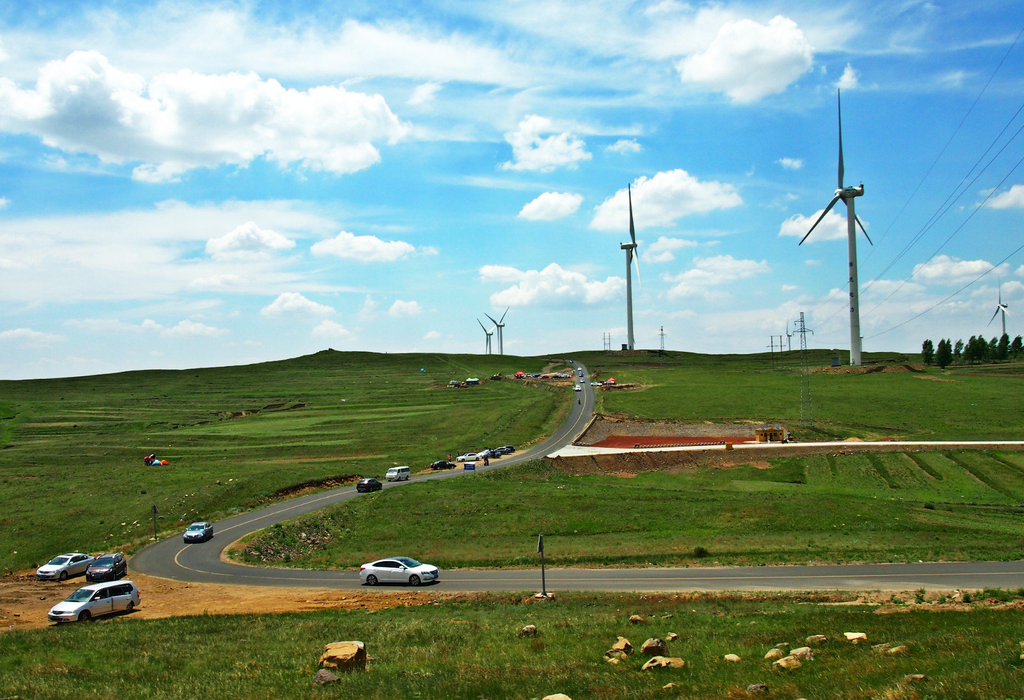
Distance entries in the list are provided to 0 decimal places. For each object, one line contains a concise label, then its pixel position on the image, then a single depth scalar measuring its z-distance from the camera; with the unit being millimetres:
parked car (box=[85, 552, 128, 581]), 42500
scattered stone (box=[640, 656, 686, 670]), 18719
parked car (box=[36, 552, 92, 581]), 43875
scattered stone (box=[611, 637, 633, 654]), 20630
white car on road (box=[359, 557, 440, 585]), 38562
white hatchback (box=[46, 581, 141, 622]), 31719
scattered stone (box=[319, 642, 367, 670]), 20094
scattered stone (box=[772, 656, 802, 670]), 18000
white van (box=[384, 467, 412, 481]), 75000
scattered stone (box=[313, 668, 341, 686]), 18703
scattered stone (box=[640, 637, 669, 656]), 20109
